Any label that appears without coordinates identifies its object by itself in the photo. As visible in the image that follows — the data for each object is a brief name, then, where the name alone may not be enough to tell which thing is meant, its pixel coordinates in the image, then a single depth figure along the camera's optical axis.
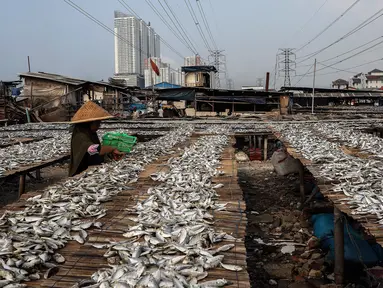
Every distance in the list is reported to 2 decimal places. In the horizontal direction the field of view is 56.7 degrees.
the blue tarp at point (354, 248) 5.38
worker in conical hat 6.60
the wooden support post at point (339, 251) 4.95
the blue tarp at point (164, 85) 44.04
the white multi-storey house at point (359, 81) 83.19
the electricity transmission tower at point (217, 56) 63.38
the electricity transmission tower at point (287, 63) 59.79
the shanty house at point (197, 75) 41.84
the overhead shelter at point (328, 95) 33.56
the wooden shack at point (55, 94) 24.44
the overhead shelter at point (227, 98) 28.94
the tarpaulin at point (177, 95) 28.89
